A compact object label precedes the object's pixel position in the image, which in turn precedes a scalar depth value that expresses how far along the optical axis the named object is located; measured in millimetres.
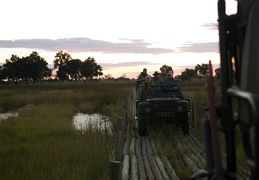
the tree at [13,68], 113375
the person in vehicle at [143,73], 14367
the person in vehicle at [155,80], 12296
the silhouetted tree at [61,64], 128875
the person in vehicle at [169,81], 11766
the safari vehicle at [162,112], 10273
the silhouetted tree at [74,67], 128000
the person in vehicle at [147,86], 11656
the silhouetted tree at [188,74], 141950
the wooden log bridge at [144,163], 6395
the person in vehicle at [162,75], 11947
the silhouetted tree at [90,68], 131375
